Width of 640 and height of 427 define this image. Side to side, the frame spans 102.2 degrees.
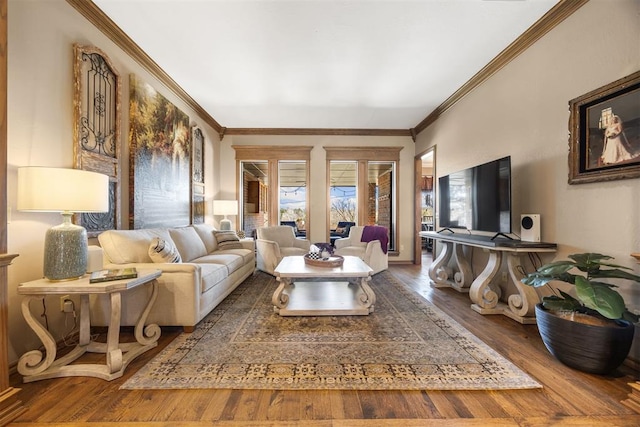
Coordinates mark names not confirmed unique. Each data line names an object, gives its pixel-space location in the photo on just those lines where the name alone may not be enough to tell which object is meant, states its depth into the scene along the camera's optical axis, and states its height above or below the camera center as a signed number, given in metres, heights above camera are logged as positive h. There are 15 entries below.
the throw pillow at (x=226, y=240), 4.15 -0.43
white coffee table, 2.63 -0.96
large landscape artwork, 2.90 +0.70
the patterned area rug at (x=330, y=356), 1.62 -1.05
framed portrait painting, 1.77 +0.61
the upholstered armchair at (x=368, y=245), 4.40 -0.57
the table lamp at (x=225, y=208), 4.93 +0.11
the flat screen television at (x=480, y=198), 2.67 +0.19
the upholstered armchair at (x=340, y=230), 5.83 -0.37
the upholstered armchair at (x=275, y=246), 4.20 -0.57
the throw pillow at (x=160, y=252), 2.43 -0.36
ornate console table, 2.44 -0.74
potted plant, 1.57 -0.72
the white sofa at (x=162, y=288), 2.24 -0.67
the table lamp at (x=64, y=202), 1.57 +0.07
